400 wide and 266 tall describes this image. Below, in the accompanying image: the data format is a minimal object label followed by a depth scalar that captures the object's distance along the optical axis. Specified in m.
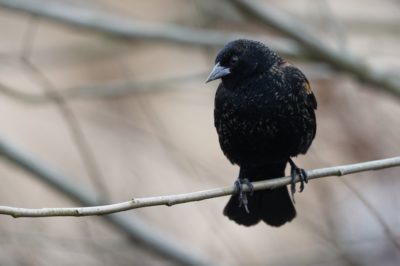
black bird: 9.05
